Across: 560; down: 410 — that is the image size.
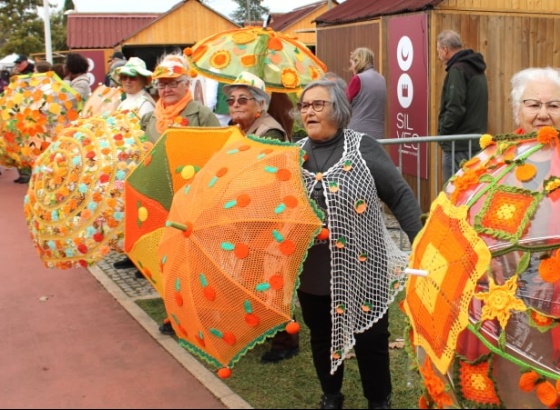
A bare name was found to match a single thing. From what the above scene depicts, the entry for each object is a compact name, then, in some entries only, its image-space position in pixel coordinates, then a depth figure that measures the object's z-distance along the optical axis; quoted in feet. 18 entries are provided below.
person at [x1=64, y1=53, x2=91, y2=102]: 36.91
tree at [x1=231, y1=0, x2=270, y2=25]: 302.99
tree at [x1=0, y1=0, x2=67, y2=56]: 167.84
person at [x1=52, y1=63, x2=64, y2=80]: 44.39
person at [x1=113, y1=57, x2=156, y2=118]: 21.94
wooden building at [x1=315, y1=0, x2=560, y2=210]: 28.48
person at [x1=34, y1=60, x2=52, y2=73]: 41.44
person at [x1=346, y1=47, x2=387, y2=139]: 28.04
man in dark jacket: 25.46
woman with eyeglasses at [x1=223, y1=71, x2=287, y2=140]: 16.12
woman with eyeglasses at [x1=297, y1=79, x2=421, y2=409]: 12.19
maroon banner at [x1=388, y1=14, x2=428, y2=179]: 28.71
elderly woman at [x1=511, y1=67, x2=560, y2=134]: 11.10
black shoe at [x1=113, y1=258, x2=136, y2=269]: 25.98
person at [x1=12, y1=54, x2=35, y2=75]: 48.47
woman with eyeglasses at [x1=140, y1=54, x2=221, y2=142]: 18.43
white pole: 76.48
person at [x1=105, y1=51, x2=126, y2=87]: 34.42
